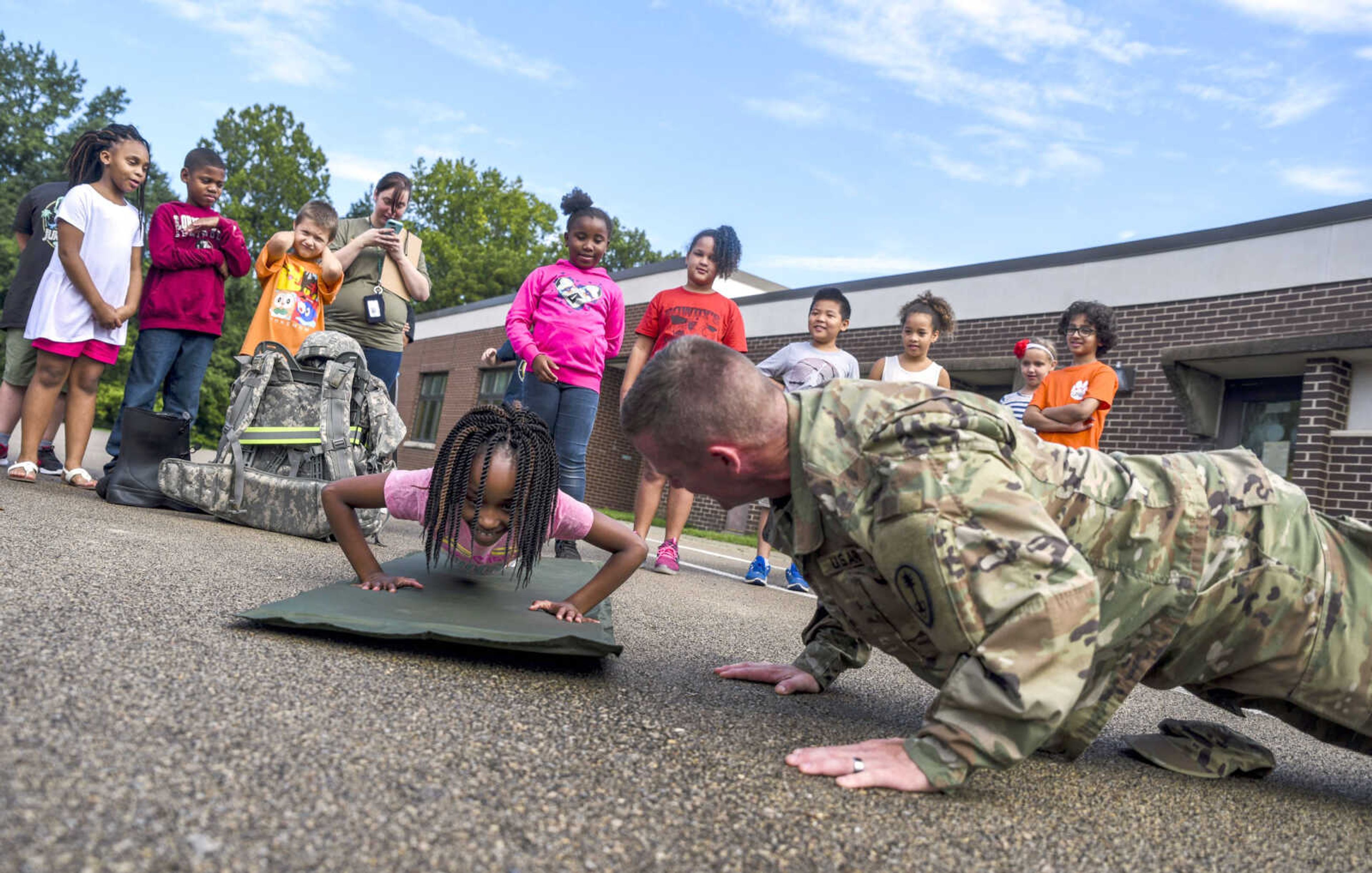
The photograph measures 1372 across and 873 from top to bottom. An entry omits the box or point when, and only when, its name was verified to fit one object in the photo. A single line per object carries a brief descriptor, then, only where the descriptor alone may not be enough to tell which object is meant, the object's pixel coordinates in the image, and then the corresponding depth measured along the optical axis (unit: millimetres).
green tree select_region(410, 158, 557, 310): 36500
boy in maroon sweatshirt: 5035
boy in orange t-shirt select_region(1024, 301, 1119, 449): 4797
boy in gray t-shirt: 5059
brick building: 7949
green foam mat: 2123
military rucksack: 4328
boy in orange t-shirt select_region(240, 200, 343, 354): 4992
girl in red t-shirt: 5082
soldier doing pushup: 1547
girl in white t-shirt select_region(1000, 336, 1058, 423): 5578
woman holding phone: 5270
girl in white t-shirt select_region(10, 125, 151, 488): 4852
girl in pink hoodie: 4641
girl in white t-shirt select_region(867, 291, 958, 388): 5203
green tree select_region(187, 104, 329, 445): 31125
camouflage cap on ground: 2061
